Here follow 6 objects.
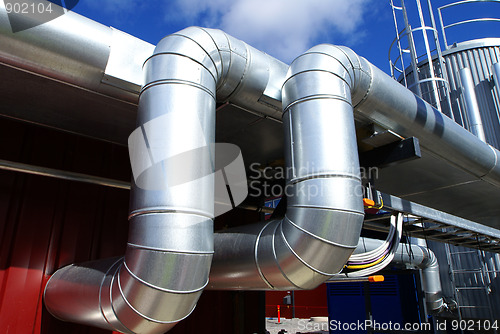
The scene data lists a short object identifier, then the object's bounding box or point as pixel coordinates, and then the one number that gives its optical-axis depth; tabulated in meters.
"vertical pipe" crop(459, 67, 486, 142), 7.98
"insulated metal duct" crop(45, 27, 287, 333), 1.95
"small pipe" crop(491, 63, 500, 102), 8.03
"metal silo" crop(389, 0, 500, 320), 7.68
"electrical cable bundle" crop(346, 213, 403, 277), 3.45
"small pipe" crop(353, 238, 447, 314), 7.63
